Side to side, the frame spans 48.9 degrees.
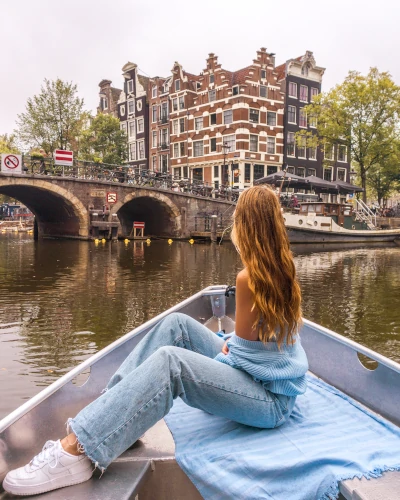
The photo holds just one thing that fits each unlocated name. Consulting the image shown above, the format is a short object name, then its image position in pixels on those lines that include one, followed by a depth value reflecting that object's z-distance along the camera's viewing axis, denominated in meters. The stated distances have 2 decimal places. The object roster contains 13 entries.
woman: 1.55
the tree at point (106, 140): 32.00
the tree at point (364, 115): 24.94
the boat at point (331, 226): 19.92
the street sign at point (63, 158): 20.66
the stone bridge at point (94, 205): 20.80
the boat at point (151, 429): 1.53
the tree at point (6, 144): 36.46
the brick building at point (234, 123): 29.00
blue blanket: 1.51
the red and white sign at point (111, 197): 21.91
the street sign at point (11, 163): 18.95
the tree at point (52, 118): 26.02
